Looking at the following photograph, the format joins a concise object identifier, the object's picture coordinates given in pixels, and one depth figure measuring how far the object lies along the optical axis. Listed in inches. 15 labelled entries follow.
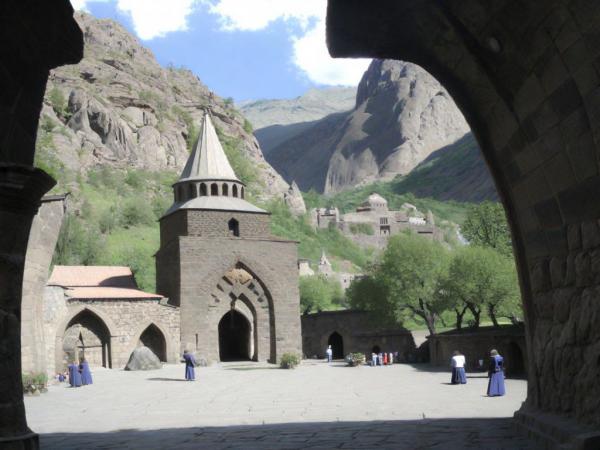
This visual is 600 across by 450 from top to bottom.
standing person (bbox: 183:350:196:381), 941.8
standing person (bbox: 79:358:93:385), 930.5
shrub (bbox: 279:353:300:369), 1342.3
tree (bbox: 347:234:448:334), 1657.2
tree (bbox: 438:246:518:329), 1402.6
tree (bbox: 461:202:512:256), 2011.6
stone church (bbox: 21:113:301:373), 1342.3
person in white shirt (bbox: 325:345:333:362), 1695.4
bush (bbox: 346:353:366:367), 1457.9
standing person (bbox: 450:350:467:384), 832.3
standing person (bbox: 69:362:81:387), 895.7
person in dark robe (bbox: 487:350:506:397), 626.8
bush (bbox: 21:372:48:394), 737.6
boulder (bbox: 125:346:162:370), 1222.9
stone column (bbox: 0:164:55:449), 228.5
